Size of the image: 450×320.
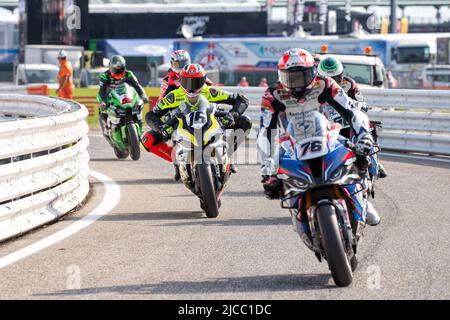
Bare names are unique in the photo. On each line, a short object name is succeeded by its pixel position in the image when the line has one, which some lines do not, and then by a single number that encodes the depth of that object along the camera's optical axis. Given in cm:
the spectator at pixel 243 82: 4112
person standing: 2552
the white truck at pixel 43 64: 4095
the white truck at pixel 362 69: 2536
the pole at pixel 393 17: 5456
